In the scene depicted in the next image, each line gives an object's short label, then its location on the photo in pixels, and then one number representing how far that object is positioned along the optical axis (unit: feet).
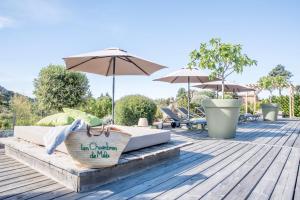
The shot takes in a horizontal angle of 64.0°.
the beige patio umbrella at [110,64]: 15.68
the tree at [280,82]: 43.47
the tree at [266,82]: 42.12
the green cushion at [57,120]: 12.66
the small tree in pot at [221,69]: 20.40
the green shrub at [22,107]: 31.48
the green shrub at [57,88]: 35.99
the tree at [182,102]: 46.31
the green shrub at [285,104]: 58.34
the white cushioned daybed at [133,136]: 11.04
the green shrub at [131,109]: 27.99
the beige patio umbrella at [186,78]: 24.95
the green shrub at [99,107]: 38.27
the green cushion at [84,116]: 12.99
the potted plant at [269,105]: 42.34
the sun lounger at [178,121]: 26.02
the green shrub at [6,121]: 24.51
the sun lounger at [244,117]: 40.81
